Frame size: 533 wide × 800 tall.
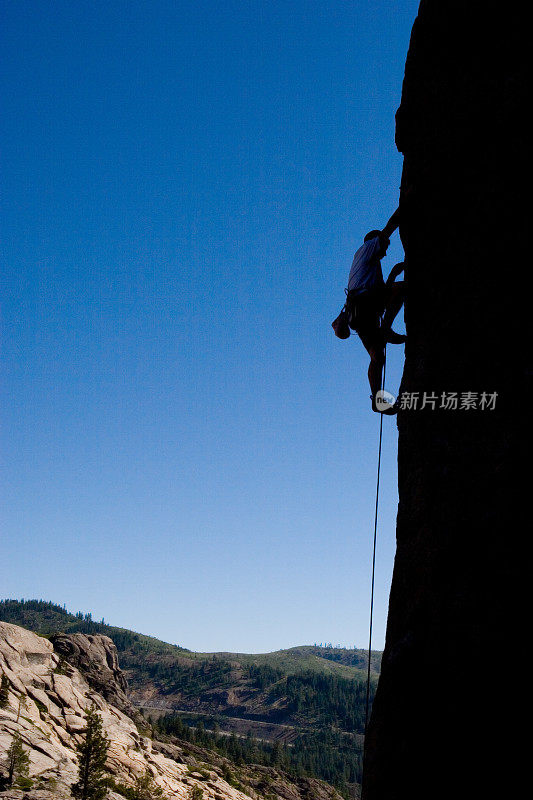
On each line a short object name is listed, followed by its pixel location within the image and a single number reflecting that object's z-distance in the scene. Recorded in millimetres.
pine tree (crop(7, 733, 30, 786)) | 44550
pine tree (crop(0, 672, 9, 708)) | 59259
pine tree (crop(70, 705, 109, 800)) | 46375
